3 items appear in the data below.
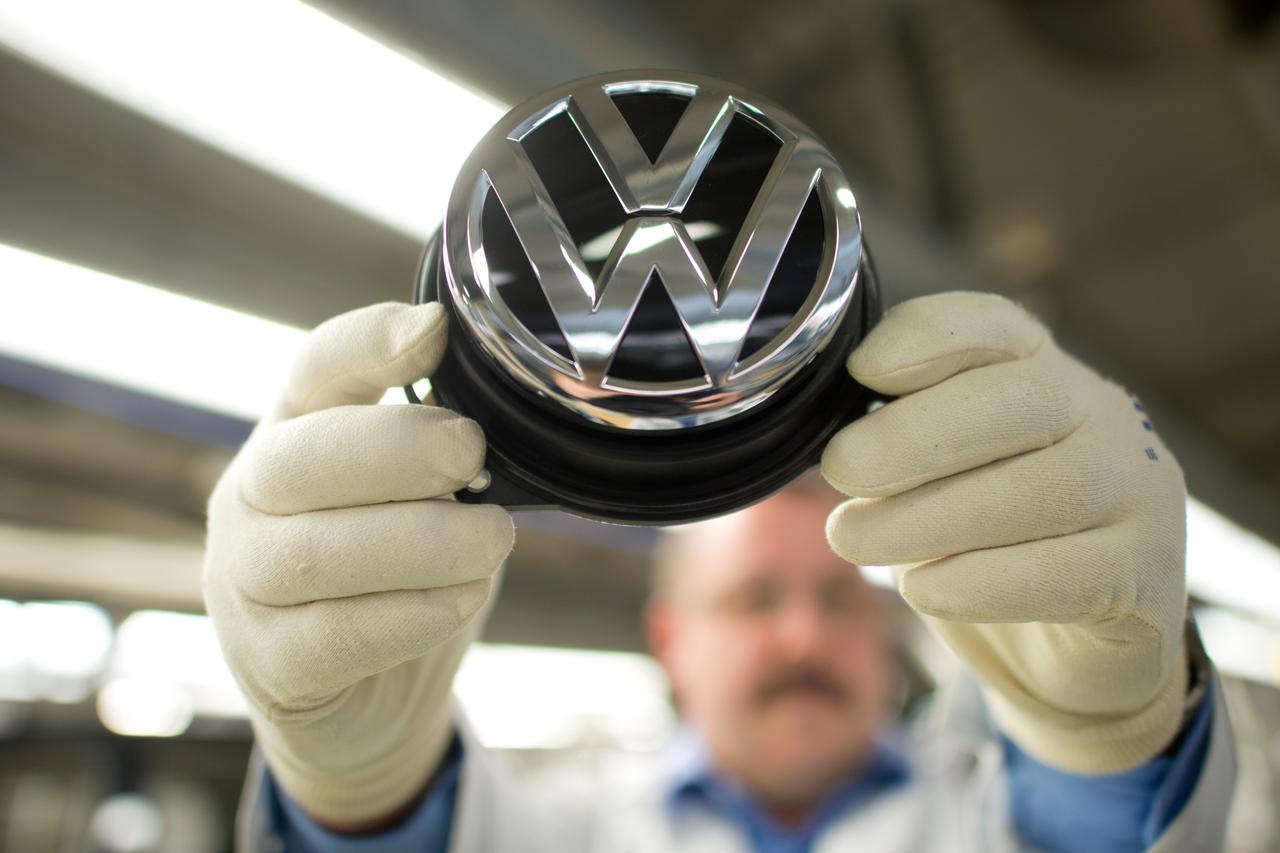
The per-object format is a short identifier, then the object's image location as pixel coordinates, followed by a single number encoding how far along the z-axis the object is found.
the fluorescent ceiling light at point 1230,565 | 2.52
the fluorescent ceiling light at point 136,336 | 1.19
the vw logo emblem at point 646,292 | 0.47
